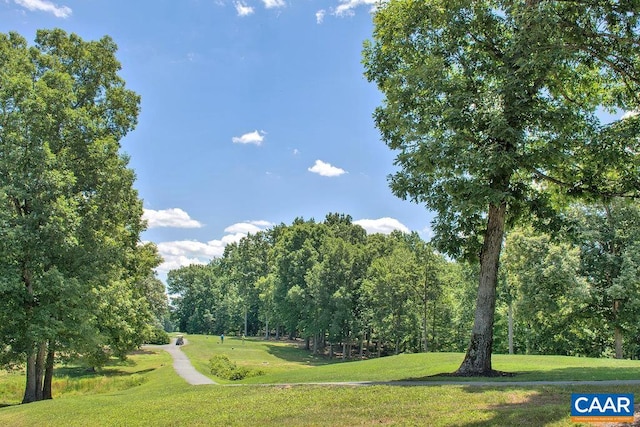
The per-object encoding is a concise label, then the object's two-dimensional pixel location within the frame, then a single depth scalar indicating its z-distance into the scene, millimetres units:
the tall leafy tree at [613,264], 30688
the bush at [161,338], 68512
